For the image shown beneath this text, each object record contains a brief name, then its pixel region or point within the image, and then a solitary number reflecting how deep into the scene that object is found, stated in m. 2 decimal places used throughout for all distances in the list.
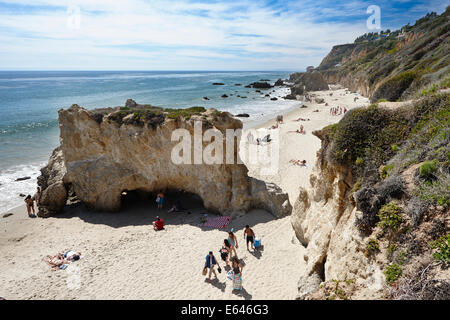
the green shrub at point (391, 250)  4.69
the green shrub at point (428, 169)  5.05
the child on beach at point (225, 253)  9.45
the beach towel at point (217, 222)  12.13
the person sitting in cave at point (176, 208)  14.25
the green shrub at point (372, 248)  5.03
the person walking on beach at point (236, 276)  8.21
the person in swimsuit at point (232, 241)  9.77
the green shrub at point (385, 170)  6.15
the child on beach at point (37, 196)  15.28
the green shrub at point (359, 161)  6.94
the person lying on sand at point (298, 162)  18.98
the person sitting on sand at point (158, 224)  12.55
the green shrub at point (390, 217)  4.88
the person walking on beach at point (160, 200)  14.34
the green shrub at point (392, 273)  4.29
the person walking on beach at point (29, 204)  14.83
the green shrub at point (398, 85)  15.55
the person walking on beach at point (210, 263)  8.77
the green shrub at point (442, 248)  3.89
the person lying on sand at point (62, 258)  10.51
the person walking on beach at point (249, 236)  10.31
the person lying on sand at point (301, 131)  28.94
